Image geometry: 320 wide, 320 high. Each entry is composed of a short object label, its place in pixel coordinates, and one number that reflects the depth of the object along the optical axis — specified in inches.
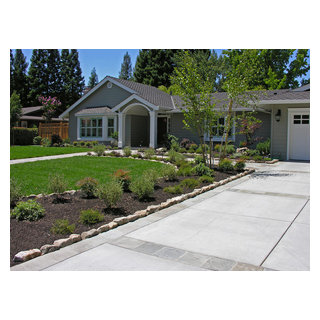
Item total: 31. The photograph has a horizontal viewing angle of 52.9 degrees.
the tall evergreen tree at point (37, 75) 1743.4
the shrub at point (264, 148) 636.7
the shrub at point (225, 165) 434.0
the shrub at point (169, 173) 341.1
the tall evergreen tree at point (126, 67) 2440.9
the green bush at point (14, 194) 229.9
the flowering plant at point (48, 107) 1205.7
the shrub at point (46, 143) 864.3
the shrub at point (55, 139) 880.8
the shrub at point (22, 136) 1034.7
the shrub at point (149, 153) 581.0
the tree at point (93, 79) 2401.6
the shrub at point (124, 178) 282.2
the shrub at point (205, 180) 350.0
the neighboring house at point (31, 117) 1392.7
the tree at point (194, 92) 388.8
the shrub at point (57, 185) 252.7
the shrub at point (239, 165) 445.7
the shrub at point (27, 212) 203.9
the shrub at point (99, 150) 628.1
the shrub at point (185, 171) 376.5
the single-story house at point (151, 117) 605.3
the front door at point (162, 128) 860.0
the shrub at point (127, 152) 617.3
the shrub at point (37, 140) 1026.7
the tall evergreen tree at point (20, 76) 1726.1
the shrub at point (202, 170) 383.2
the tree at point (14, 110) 984.3
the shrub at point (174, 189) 293.9
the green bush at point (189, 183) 322.3
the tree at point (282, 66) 1231.5
